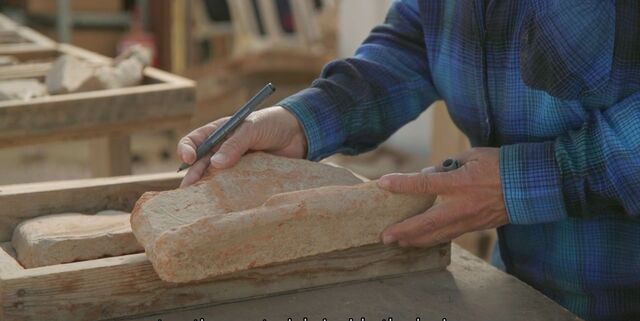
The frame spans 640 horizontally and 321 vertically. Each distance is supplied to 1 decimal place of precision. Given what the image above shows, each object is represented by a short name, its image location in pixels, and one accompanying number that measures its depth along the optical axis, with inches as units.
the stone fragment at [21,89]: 107.8
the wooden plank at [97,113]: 103.1
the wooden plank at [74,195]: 78.9
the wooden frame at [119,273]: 65.0
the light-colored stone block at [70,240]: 71.8
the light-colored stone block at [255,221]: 65.9
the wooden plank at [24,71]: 122.2
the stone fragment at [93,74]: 112.6
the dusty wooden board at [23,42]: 140.6
